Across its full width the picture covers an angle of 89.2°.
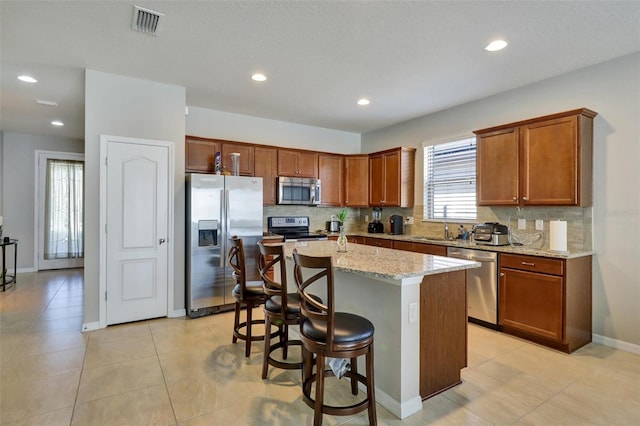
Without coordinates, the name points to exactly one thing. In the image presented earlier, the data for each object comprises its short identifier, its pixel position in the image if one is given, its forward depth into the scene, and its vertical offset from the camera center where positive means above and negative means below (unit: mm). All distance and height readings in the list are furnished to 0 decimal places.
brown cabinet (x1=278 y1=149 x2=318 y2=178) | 5340 +858
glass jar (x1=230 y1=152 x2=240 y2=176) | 4727 +724
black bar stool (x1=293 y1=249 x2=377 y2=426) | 1785 -705
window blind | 4586 +517
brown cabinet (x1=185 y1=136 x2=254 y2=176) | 4578 +870
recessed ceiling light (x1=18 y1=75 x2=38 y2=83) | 3750 +1567
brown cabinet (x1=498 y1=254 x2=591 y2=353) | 3051 -839
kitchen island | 2072 -715
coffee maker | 5391 -177
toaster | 3884 -232
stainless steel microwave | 5266 +386
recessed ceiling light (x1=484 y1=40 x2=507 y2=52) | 2889 +1542
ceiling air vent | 2495 +1546
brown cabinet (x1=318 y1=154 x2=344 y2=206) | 5781 +646
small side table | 5219 -1073
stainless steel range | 5217 -245
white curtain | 6812 +40
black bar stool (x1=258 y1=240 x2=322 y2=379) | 2344 -695
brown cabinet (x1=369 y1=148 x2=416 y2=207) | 5332 +622
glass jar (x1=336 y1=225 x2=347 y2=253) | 2934 -266
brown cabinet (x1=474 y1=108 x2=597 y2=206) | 3227 +591
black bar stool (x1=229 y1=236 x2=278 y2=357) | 2818 -708
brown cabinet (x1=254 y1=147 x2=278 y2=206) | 5129 +695
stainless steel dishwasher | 3594 -826
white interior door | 3637 -207
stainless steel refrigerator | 3973 -241
